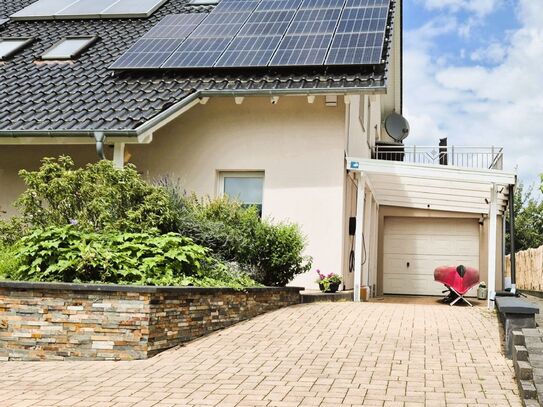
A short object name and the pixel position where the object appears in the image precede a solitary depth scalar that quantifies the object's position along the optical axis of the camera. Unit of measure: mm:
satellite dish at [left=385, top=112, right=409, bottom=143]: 22656
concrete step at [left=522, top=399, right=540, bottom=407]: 5329
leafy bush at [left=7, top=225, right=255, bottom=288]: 8188
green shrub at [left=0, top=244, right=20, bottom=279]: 8523
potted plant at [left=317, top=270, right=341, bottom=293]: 12742
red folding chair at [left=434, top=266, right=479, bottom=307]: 15357
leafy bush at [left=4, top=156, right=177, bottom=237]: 9781
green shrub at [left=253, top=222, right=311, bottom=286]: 11047
